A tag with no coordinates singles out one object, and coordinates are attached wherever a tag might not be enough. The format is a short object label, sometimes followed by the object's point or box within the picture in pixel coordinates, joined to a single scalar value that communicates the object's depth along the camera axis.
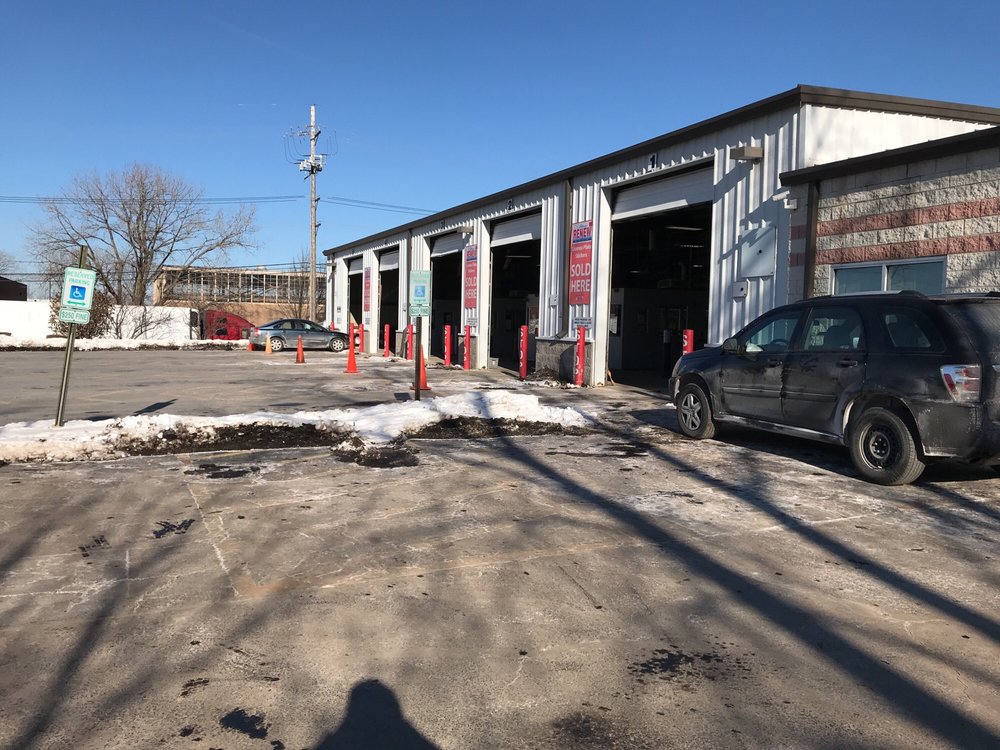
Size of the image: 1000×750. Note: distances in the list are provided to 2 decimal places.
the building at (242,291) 50.62
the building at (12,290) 62.44
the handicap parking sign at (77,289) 9.67
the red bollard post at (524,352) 20.64
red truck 43.88
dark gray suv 6.78
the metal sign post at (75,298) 9.59
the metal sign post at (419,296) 14.12
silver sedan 35.12
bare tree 46.53
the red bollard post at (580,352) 18.53
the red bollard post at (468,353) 25.35
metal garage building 13.10
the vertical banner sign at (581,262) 18.59
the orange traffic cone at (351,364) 22.38
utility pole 43.78
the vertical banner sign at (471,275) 25.28
